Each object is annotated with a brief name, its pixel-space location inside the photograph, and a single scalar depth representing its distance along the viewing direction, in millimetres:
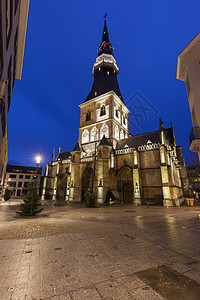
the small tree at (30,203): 9859
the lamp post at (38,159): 9884
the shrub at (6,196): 23705
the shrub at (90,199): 16484
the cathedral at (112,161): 20656
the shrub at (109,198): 20828
